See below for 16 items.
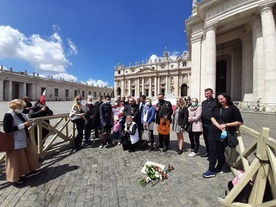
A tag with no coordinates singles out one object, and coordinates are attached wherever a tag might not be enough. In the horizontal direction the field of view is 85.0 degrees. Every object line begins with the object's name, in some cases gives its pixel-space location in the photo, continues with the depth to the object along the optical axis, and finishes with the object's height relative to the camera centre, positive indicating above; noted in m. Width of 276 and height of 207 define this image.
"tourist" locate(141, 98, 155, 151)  5.17 -0.44
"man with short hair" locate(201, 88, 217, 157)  3.67 -0.12
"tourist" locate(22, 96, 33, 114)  6.55 +0.10
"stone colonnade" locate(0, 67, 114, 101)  50.34 +6.90
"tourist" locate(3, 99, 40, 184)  3.08 -0.91
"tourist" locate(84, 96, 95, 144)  5.94 -0.53
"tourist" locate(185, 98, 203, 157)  4.67 -0.55
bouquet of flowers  3.22 -1.59
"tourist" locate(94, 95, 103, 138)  6.04 -0.47
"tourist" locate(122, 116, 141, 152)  5.05 -1.09
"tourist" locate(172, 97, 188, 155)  4.76 -0.48
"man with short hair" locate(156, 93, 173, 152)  5.07 -0.30
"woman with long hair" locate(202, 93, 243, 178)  3.10 -0.44
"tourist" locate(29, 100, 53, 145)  4.80 -0.28
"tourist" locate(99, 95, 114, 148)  5.60 -0.58
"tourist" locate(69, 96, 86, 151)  5.18 -0.46
